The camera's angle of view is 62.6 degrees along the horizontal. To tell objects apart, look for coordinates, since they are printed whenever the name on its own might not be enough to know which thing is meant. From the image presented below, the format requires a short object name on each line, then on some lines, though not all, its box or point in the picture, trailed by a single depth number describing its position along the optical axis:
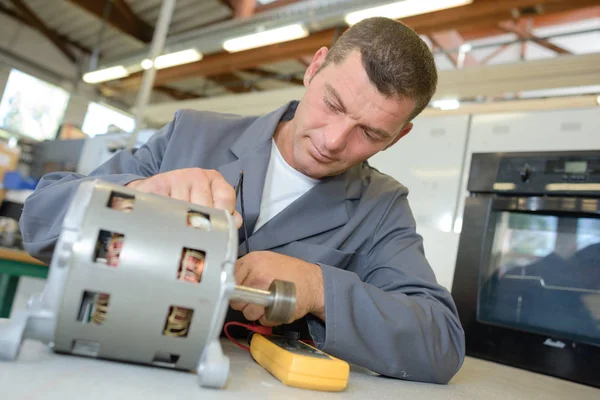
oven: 1.37
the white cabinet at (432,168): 2.14
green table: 2.02
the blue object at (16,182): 2.96
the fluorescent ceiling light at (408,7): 2.66
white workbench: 0.41
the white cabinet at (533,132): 1.79
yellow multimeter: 0.59
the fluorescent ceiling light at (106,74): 4.89
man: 0.77
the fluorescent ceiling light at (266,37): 3.48
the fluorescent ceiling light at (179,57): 4.20
